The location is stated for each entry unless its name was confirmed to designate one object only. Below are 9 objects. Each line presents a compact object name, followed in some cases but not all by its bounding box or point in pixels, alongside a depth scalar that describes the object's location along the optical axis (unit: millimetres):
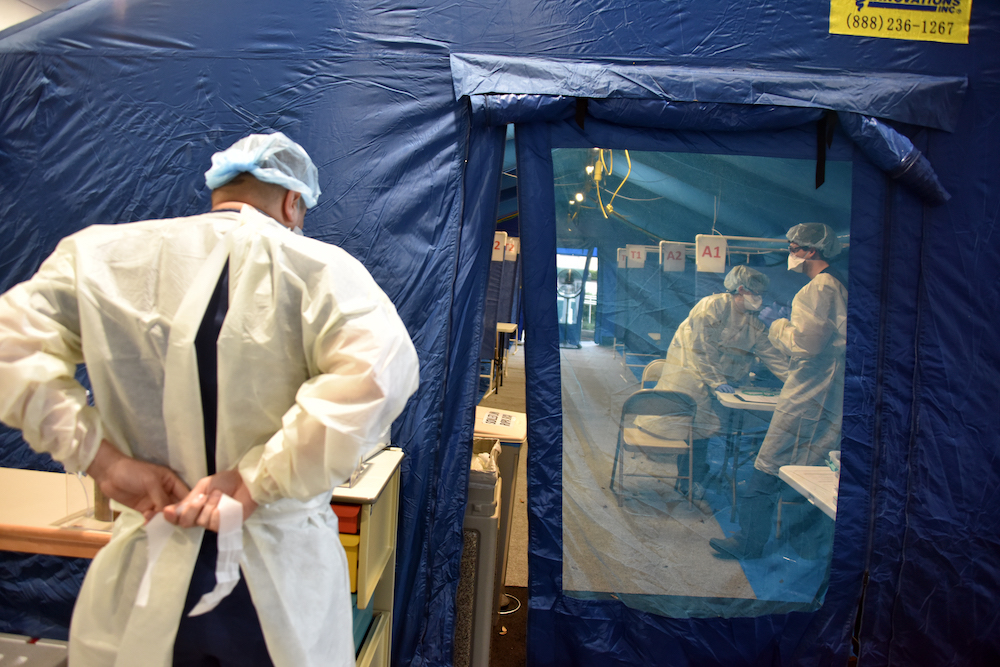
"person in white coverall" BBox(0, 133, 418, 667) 885
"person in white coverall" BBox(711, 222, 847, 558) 1925
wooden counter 1354
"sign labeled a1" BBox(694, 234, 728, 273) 1929
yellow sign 1878
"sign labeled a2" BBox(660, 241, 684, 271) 1938
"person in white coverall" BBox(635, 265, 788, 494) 1938
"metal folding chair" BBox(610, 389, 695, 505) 1979
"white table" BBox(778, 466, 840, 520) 1728
